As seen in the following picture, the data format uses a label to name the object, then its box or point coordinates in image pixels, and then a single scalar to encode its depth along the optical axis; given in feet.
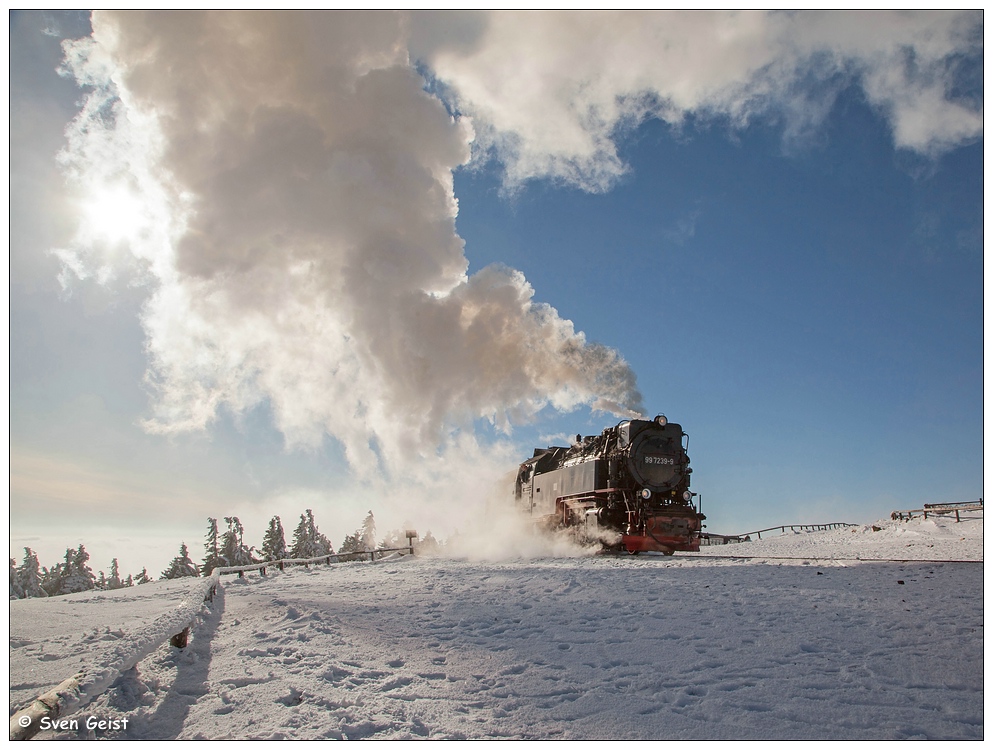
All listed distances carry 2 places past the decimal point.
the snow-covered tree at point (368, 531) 149.48
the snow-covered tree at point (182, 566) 127.03
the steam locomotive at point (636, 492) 53.06
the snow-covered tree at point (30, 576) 100.15
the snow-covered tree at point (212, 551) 122.52
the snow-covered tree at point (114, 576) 135.64
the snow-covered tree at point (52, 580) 111.65
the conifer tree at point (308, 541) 136.77
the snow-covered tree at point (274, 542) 132.67
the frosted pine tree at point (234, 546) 123.03
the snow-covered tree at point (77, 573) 108.88
